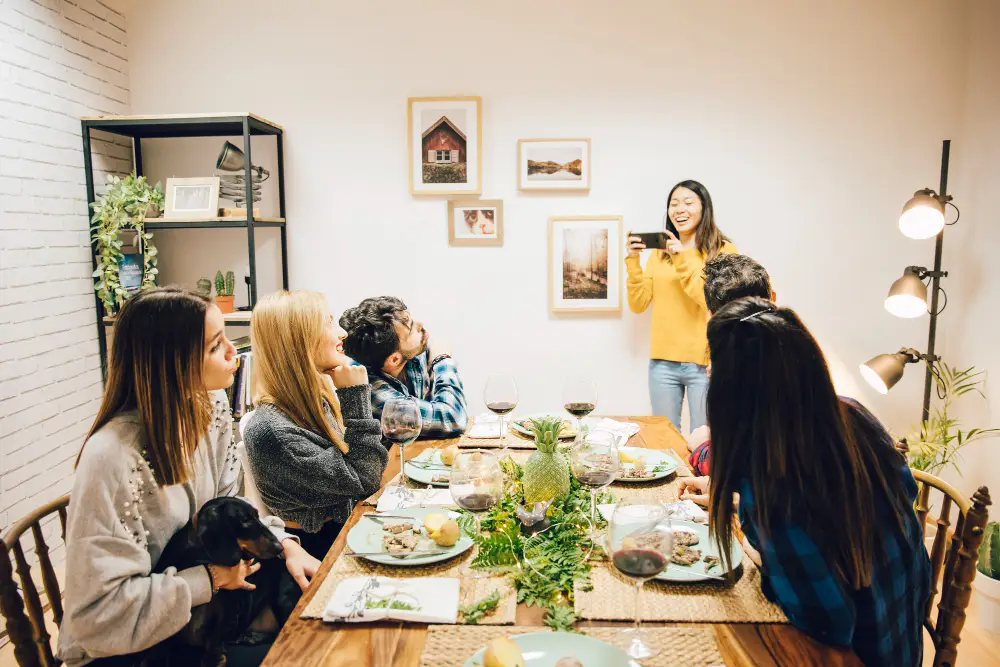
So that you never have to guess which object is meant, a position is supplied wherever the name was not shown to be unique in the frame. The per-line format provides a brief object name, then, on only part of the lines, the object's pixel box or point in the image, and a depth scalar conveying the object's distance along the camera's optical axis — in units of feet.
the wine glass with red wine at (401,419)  5.44
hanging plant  10.53
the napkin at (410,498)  5.35
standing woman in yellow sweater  10.75
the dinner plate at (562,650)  3.33
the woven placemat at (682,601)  3.76
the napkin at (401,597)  3.76
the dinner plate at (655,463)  5.83
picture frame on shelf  10.73
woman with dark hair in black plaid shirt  3.57
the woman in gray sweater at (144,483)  3.91
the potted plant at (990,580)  8.25
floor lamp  9.70
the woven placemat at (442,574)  3.85
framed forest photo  11.62
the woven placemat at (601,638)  3.38
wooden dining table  3.44
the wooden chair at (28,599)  4.02
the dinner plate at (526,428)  7.20
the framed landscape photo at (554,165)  11.43
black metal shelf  10.34
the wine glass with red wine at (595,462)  4.42
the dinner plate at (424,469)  5.86
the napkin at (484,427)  7.30
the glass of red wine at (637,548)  3.44
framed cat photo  11.68
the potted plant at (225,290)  11.14
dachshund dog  4.34
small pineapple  4.83
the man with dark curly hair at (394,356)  7.39
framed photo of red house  11.46
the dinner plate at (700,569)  4.07
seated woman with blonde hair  5.63
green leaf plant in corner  10.19
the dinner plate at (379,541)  4.35
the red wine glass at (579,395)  6.04
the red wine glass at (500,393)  6.24
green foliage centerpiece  3.99
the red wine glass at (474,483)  4.28
